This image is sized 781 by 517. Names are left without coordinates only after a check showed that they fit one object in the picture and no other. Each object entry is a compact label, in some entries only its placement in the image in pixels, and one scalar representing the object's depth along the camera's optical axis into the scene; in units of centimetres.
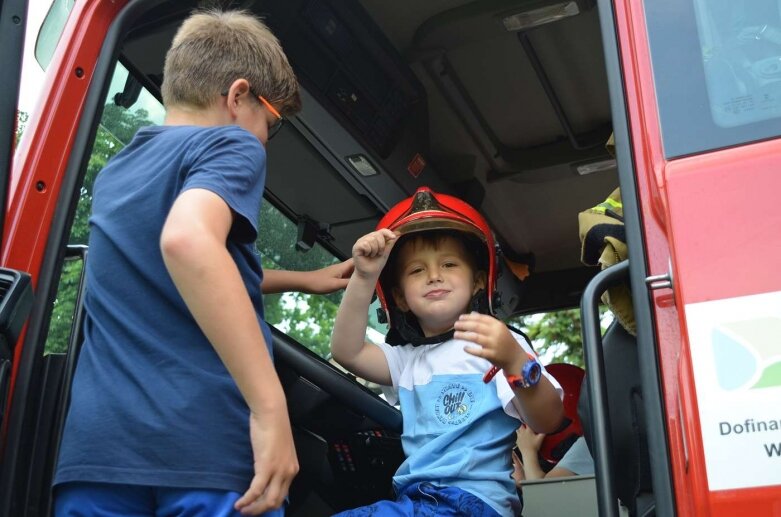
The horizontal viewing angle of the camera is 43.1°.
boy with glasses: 160
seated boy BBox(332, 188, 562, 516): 226
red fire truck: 145
